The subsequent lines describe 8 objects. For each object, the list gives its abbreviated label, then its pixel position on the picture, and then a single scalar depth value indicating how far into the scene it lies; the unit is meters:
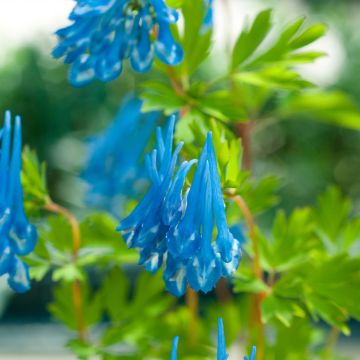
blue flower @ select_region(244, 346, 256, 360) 0.27
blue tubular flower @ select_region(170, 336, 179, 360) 0.27
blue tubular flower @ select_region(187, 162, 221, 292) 0.28
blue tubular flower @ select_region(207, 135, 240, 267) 0.28
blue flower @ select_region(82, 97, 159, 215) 0.37
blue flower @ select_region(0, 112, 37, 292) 0.29
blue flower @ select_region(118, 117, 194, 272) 0.28
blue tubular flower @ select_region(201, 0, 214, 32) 0.32
